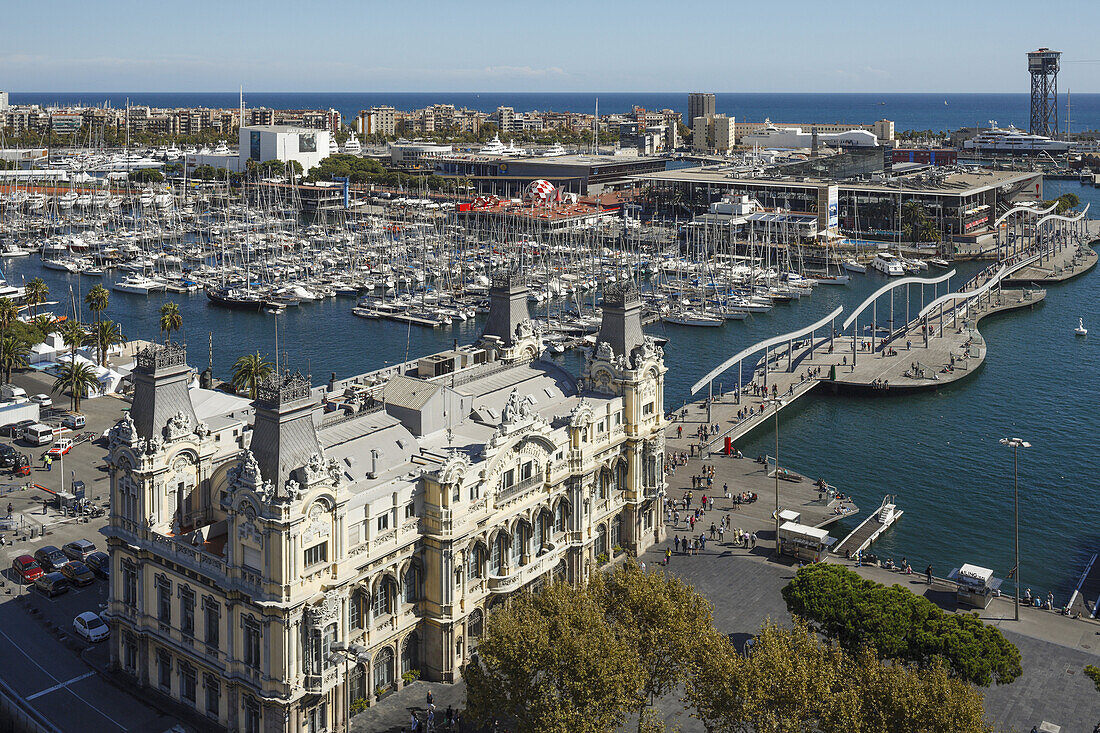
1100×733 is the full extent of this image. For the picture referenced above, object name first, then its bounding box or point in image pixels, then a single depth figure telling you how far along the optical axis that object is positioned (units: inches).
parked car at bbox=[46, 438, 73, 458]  3415.4
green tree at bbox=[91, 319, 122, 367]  4461.1
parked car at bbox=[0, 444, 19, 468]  3321.9
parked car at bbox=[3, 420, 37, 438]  3580.2
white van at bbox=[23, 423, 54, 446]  3513.8
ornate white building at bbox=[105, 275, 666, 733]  1955.0
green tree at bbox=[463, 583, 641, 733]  1876.2
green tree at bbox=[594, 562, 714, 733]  1998.0
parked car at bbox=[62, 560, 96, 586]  2598.4
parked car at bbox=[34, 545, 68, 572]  2655.0
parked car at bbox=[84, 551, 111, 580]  2655.0
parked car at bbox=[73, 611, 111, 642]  2359.7
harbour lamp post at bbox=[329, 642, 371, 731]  2004.2
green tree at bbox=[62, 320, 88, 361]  4434.1
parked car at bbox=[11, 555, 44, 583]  2605.8
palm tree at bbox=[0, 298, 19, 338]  4559.5
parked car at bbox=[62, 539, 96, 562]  2711.6
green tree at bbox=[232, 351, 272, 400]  3919.8
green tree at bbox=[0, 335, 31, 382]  4141.2
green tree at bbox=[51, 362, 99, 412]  3848.4
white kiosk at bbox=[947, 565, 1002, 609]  2593.5
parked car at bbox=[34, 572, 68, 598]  2549.2
